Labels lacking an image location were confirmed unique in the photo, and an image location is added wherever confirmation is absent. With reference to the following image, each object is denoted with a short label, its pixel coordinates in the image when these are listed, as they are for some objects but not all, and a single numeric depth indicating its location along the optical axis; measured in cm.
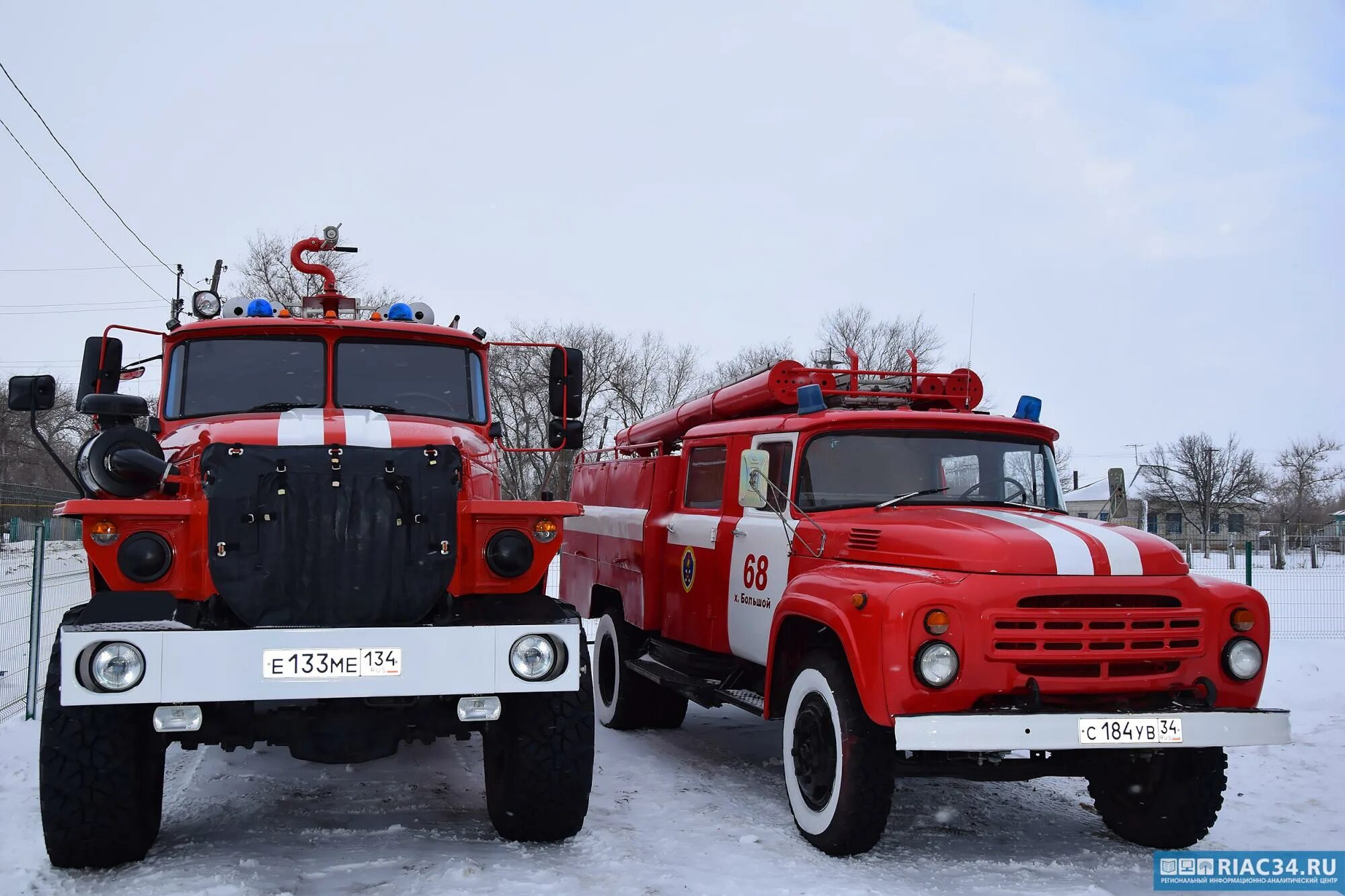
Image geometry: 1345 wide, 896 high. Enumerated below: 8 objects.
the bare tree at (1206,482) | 5044
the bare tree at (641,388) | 4078
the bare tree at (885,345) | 3388
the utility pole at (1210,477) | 4966
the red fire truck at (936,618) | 464
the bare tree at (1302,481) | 5878
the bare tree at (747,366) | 4009
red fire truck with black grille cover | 424
